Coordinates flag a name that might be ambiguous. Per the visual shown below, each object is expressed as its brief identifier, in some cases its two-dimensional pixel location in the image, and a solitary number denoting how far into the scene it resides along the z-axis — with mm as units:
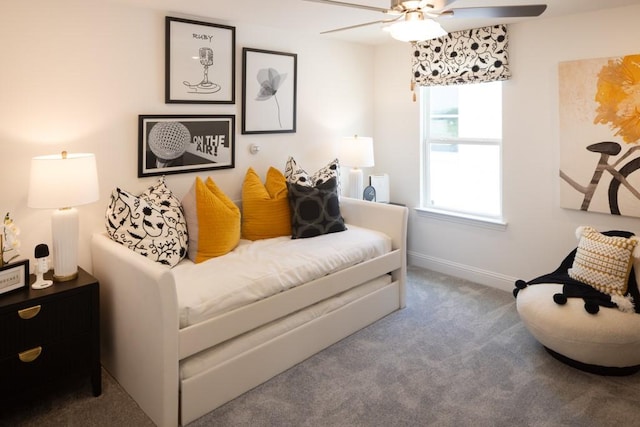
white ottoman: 2410
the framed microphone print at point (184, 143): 2975
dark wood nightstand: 2055
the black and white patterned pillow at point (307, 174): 3678
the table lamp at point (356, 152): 4055
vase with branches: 2229
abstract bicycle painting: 3041
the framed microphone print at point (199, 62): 3014
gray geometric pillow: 3381
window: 3928
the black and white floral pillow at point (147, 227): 2566
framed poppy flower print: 3502
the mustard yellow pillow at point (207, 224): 2850
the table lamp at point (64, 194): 2207
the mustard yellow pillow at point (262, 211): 3355
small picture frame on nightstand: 2102
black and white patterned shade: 3617
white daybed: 2051
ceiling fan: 2004
